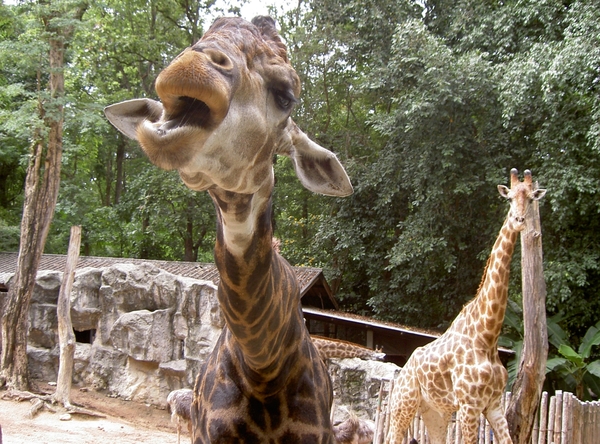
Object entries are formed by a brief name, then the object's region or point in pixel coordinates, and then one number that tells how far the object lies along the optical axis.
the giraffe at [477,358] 5.09
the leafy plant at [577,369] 9.10
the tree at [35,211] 10.86
